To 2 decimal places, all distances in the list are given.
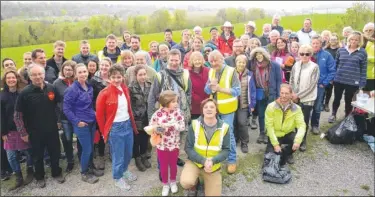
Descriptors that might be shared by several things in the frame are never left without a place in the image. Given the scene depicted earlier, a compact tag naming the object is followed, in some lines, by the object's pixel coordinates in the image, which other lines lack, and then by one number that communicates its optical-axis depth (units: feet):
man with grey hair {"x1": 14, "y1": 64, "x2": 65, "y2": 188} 13.67
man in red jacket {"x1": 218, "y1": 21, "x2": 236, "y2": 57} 26.23
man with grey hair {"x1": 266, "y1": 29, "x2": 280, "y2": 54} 20.85
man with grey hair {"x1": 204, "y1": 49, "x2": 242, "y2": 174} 15.33
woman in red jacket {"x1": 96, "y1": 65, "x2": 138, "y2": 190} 13.73
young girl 13.35
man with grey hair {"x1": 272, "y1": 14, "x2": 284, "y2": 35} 31.63
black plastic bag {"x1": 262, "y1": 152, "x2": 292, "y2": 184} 14.61
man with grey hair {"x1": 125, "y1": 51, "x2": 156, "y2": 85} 15.46
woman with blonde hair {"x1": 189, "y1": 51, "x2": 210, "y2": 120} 15.60
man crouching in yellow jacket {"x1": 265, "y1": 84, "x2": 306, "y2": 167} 15.81
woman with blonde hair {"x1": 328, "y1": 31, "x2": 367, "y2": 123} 18.93
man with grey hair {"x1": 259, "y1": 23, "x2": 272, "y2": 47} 28.38
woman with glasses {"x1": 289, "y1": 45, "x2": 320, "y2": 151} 17.66
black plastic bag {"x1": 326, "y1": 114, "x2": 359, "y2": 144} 18.19
